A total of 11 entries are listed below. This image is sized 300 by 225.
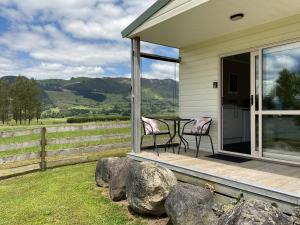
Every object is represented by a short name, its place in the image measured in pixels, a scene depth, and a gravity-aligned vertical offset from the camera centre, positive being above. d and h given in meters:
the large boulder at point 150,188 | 3.46 -1.04
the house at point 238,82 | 3.73 +0.47
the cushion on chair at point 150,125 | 5.34 -0.36
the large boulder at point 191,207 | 2.98 -1.11
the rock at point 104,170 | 4.83 -1.13
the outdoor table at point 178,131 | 5.60 -0.56
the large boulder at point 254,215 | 2.13 -0.87
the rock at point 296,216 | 2.50 -1.02
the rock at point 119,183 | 4.22 -1.17
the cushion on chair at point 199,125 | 5.38 -0.37
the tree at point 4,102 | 43.16 +0.94
